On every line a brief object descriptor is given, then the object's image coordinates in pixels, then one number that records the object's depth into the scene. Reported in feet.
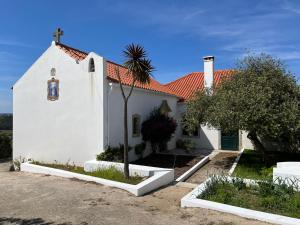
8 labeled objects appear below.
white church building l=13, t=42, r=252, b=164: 52.49
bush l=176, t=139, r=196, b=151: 72.69
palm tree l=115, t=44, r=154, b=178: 40.26
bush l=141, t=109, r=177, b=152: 63.41
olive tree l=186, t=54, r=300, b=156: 47.29
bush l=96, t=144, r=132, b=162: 50.39
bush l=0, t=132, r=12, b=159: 88.28
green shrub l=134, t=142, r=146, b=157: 60.13
